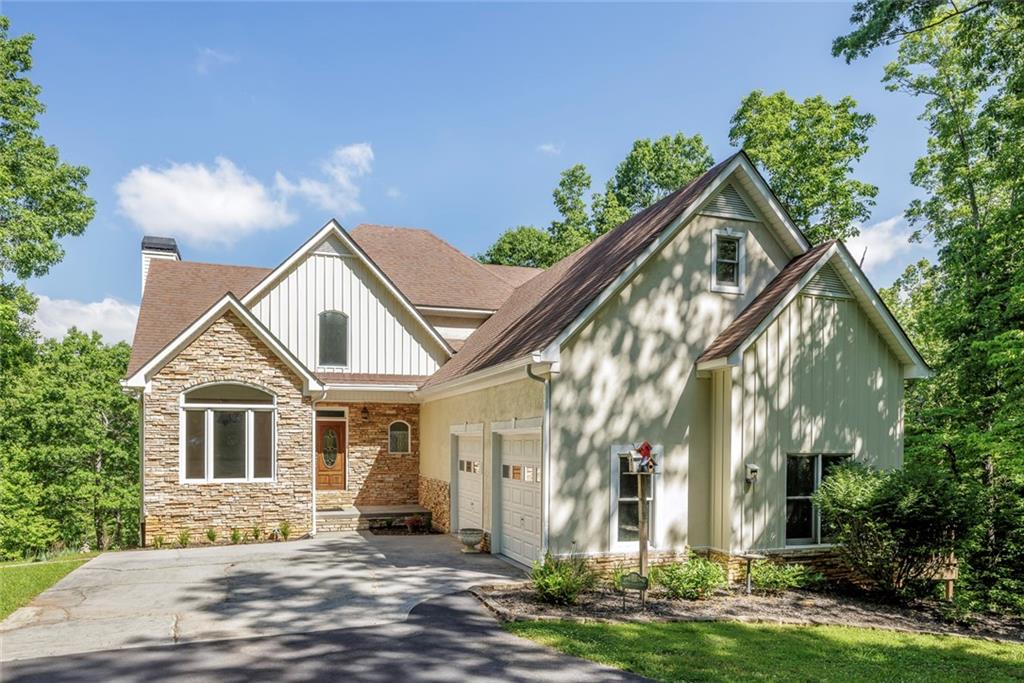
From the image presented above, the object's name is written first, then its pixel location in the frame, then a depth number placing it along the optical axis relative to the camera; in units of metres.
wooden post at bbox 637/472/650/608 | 10.25
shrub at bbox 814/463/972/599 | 10.35
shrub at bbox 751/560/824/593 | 10.73
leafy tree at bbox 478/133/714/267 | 33.28
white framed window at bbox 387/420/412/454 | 18.69
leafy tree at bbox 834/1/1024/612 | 11.51
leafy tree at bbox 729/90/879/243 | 25.84
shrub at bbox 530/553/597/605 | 9.39
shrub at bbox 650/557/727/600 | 10.09
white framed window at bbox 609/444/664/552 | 11.15
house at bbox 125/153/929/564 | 11.13
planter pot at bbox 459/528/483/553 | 13.36
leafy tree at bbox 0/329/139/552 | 28.86
